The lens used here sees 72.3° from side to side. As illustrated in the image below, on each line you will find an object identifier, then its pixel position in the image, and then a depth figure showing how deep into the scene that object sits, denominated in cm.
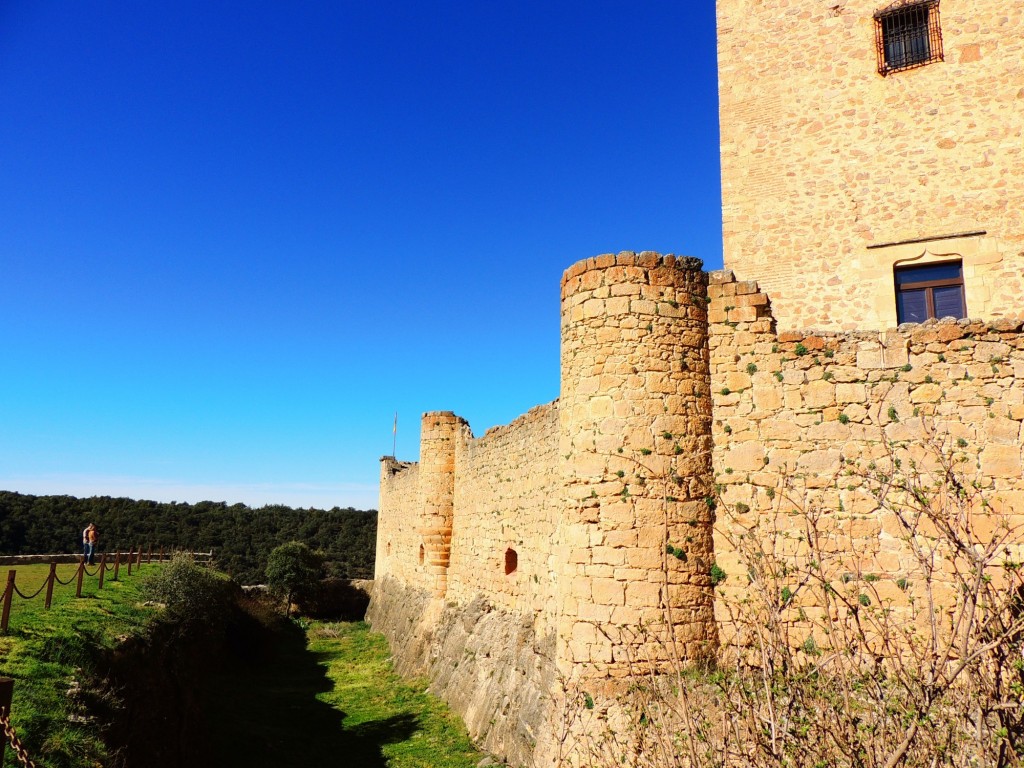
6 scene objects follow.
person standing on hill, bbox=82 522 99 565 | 2073
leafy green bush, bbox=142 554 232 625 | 1705
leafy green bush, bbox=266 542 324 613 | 3062
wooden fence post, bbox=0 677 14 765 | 390
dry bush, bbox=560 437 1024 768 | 377
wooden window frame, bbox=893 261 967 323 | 1080
